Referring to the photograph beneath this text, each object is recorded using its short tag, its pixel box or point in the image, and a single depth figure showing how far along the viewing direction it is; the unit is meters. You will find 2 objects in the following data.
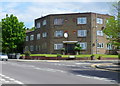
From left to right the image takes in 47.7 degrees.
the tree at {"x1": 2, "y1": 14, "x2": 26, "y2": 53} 31.41
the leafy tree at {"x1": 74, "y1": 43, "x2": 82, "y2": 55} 28.38
